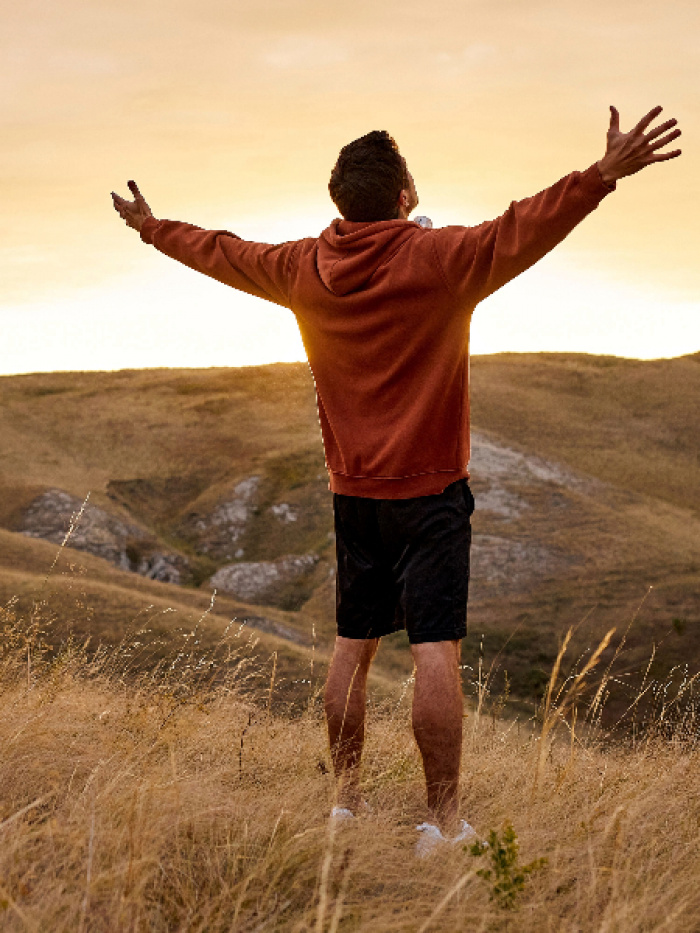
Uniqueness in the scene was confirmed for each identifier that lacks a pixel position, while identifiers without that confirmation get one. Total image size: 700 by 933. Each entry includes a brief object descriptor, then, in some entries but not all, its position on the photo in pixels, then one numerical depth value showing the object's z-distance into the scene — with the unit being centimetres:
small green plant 249
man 324
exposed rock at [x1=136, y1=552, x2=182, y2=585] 3180
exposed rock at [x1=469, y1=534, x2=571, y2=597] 2781
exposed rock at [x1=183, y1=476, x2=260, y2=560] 3575
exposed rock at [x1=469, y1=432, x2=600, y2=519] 3391
